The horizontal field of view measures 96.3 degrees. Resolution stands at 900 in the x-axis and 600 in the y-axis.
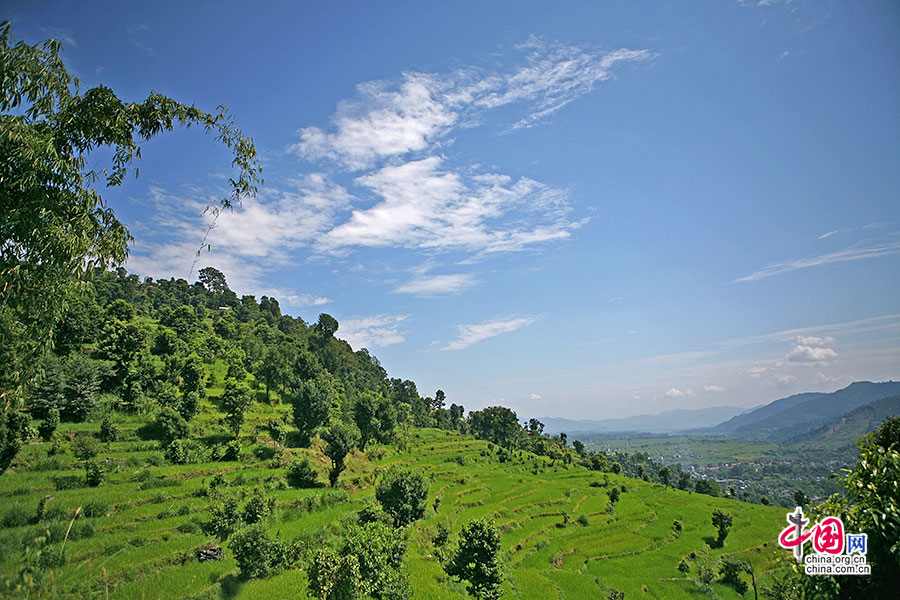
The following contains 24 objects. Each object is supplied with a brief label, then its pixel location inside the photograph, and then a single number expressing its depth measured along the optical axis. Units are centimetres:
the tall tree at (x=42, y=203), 512
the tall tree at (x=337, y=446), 4684
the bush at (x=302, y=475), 4412
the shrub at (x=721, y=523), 5494
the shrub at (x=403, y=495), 3828
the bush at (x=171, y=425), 4146
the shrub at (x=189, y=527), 2908
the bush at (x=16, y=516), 2397
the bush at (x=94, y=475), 3100
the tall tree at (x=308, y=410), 5572
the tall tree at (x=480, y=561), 2880
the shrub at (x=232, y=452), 4394
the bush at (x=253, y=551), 2445
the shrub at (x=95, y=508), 2688
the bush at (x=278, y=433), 5188
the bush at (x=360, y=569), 1788
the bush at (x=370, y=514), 3381
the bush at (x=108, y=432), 3731
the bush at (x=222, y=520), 2936
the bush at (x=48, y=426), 3488
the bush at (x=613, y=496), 6750
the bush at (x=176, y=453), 3925
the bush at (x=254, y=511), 3045
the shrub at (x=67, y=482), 2956
